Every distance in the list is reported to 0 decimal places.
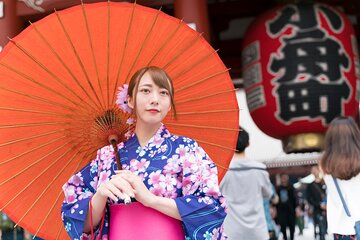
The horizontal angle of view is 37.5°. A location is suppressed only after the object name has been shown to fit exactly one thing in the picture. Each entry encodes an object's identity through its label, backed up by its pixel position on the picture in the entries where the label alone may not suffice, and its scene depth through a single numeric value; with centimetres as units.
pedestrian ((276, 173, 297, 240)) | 748
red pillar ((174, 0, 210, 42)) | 478
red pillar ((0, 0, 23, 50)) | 485
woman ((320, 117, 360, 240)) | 293
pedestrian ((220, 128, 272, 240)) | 365
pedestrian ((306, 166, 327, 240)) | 754
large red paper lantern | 530
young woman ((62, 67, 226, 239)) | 157
